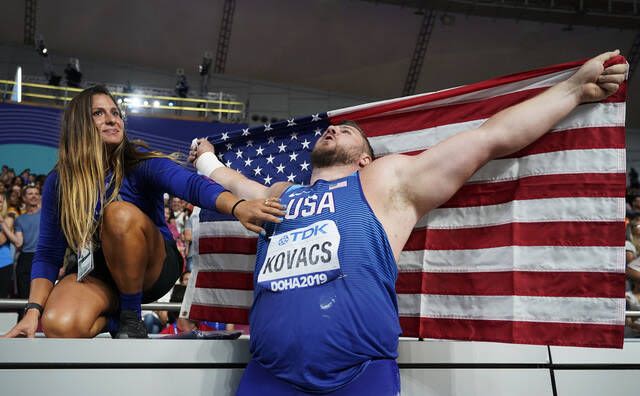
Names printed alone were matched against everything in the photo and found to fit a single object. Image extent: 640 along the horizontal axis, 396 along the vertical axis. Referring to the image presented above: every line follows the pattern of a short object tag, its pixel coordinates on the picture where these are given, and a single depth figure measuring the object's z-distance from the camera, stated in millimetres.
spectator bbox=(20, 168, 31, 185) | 7675
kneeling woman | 2084
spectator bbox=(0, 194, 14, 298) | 5047
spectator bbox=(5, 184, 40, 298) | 5000
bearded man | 1662
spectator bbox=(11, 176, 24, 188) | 7110
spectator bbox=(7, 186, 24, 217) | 6457
